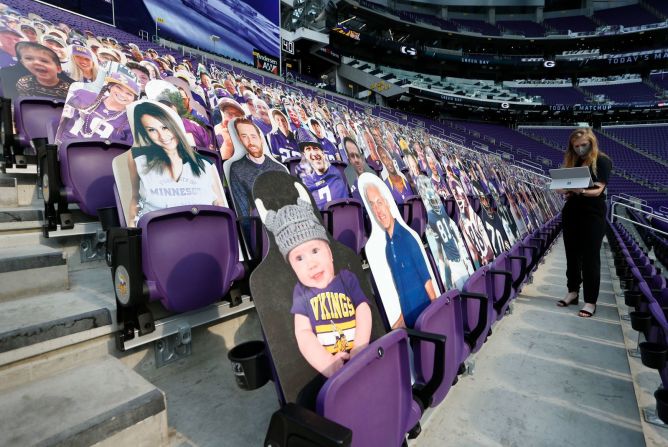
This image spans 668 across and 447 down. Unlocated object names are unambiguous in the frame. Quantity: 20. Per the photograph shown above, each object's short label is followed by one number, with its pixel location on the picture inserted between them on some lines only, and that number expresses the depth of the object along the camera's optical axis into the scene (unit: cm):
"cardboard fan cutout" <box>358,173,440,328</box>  118
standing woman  271
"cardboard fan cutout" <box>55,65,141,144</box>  207
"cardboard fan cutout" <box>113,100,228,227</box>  152
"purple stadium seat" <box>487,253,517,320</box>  185
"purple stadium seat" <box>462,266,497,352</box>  147
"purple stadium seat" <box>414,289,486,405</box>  111
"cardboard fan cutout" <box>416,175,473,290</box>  175
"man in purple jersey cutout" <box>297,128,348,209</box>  277
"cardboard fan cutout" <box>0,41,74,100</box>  283
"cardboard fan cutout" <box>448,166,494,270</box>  230
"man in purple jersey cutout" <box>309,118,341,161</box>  435
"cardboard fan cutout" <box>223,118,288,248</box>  198
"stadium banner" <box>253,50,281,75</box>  1607
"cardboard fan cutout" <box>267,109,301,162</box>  345
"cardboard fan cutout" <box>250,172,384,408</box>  80
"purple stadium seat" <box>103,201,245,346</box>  120
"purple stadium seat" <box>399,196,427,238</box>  244
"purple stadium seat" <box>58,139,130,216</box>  177
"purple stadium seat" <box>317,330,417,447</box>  72
